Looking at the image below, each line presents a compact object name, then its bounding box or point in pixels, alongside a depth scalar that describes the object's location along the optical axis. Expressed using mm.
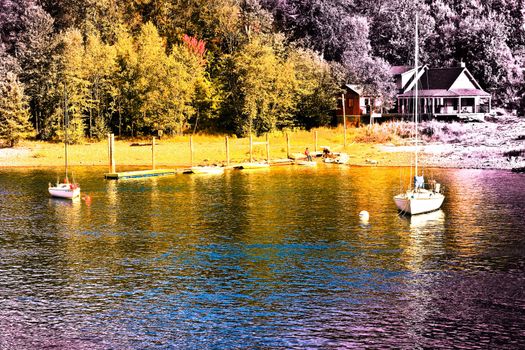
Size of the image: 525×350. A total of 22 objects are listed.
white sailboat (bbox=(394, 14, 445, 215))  69438
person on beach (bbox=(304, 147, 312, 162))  117656
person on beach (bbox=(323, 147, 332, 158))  119569
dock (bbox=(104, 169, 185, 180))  101250
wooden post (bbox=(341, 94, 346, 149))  129500
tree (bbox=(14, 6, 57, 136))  134375
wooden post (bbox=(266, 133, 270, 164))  117750
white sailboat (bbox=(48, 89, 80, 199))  83812
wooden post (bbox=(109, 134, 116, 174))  103812
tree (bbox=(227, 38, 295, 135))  134375
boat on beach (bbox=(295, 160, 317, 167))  115400
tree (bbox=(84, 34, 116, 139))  134250
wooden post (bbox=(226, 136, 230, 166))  113550
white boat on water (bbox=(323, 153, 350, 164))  116844
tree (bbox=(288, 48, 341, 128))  142750
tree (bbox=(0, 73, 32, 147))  125688
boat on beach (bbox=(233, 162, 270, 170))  111938
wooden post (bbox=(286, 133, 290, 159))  126081
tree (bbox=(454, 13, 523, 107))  159625
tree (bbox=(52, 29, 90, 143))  129925
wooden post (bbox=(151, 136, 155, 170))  109356
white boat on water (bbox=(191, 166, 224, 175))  107625
